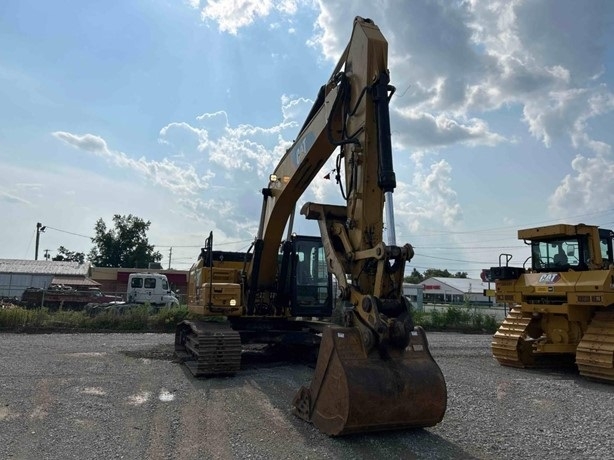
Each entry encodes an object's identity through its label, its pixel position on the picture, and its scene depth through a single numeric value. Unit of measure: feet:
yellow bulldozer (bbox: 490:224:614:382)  32.71
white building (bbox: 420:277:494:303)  242.58
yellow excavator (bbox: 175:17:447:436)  17.53
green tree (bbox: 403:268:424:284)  304.34
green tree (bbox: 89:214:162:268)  222.07
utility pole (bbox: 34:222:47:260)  195.90
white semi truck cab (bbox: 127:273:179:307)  91.56
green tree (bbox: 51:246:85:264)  260.62
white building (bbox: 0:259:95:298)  116.06
